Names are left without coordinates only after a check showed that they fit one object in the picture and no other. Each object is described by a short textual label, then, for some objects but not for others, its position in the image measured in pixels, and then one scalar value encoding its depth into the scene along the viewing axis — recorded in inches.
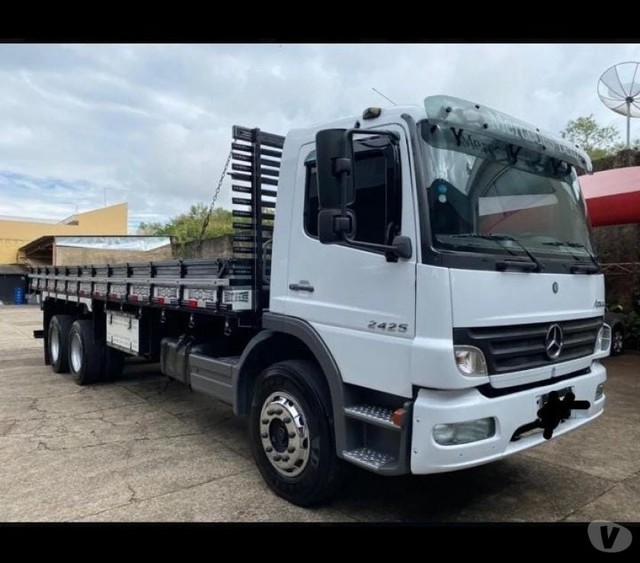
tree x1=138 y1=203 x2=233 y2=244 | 1193.4
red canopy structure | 294.5
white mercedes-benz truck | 113.7
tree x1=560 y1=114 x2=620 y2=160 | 1097.4
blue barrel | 1393.9
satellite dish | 388.8
